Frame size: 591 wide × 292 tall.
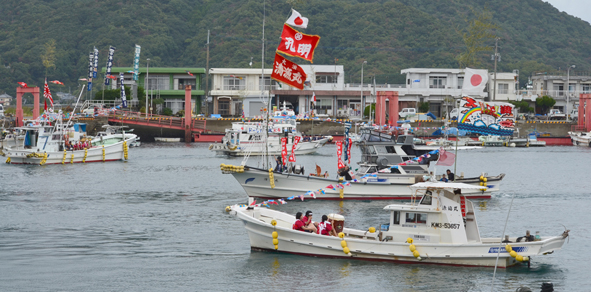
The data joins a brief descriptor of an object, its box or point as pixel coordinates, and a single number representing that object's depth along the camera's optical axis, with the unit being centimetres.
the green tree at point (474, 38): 11222
